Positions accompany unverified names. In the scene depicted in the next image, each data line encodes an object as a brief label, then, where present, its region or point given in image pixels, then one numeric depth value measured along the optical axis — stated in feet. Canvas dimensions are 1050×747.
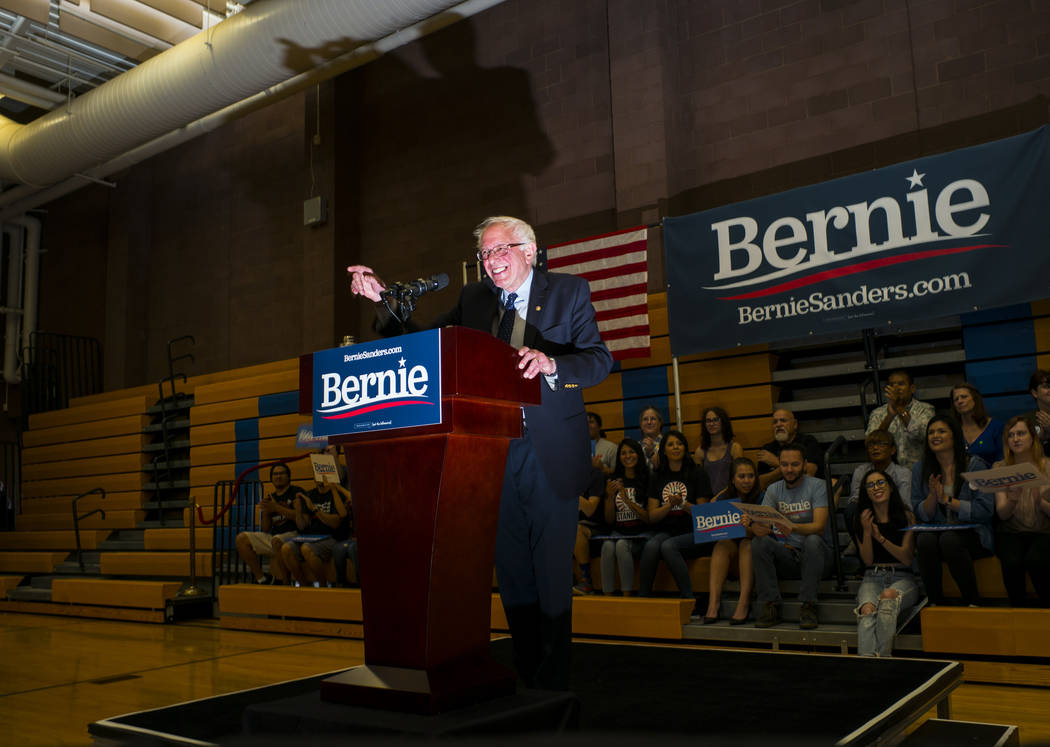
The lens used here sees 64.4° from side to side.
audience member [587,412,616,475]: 19.29
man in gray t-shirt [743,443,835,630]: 14.35
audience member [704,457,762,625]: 14.80
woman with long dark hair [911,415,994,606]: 12.99
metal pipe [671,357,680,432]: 20.36
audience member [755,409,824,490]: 16.52
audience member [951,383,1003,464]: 14.47
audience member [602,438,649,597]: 16.49
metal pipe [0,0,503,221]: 25.08
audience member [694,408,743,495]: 17.51
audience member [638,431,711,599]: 15.84
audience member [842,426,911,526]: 14.73
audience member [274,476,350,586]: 20.72
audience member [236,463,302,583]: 22.29
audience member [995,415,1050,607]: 12.32
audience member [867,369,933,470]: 15.64
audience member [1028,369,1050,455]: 14.25
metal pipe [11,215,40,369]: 38.81
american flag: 20.61
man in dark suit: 6.60
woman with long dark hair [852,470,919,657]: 13.08
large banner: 15.76
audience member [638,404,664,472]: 18.63
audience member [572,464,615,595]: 17.15
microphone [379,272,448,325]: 6.35
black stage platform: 5.62
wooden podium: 5.58
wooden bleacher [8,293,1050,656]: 16.20
